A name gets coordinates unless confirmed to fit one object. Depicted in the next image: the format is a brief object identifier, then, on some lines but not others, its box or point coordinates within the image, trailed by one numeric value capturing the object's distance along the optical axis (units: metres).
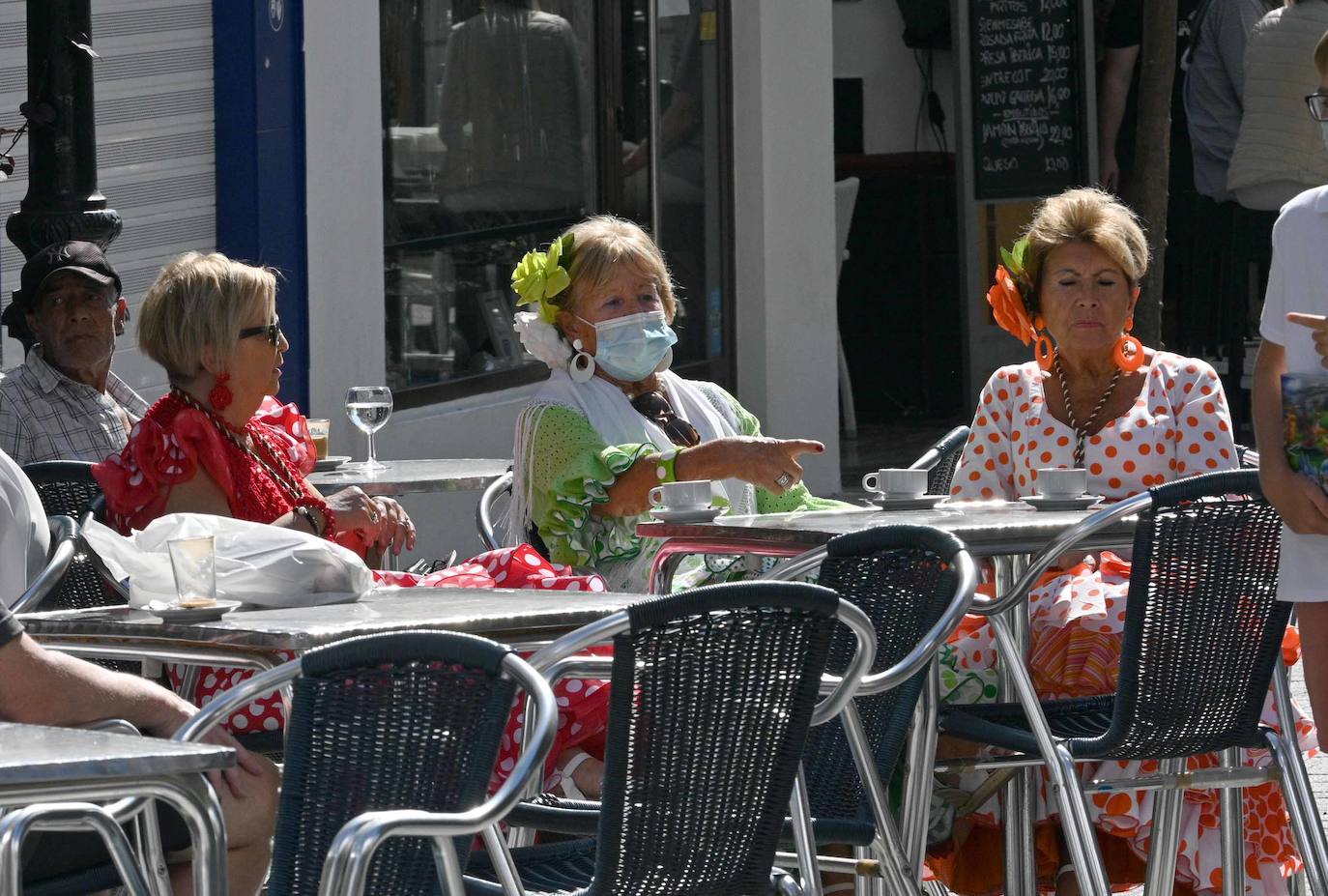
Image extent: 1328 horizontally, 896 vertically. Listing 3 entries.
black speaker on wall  27.50
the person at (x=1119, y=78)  26.91
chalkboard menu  26.66
